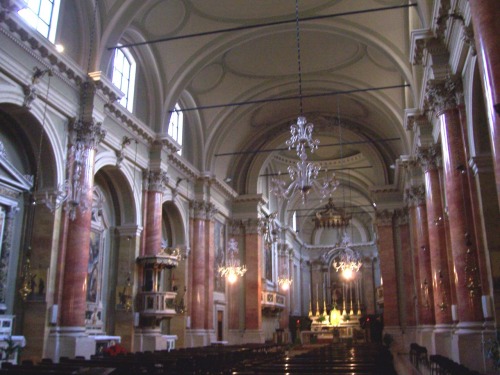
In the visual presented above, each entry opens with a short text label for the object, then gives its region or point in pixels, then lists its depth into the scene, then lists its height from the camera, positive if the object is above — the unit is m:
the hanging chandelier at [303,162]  10.83 +3.30
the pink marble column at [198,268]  19.12 +1.98
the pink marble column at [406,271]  21.16 +2.03
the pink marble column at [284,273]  30.12 +2.84
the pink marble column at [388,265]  21.66 +2.32
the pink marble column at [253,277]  22.66 +1.95
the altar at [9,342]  9.55 -0.34
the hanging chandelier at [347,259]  26.92 +3.82
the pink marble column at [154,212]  15.86 +3.33
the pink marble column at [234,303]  22.72 +0.83
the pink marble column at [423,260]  16.17 +1.88
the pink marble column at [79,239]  11.58 +1.88
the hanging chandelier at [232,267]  20.92 +2.27
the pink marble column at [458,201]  9.74 +2.32
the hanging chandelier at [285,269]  29.47 +3.15
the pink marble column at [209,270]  19.86 +1.96
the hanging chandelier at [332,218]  23.77 +4.82
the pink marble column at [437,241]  12.70 +1.97
